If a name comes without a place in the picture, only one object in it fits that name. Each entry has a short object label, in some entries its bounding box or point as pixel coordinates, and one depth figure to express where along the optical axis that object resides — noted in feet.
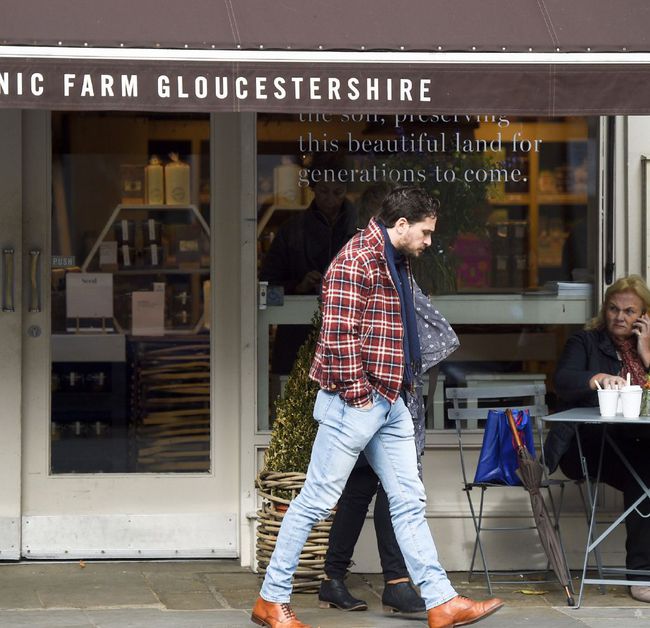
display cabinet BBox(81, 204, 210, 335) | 44.39
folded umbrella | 38.60
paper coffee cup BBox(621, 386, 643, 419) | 37.22
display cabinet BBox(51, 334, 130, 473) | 44.04
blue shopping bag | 39.99
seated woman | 39.99
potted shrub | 39.68
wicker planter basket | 39.55
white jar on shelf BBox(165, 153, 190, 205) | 44.37
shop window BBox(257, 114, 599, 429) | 43.34
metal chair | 41.88
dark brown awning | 34.50
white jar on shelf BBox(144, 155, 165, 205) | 44.32
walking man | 33.42
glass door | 43.57
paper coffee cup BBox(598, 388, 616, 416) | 37.45
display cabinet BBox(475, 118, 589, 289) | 43.98
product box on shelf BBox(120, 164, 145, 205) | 44.24
